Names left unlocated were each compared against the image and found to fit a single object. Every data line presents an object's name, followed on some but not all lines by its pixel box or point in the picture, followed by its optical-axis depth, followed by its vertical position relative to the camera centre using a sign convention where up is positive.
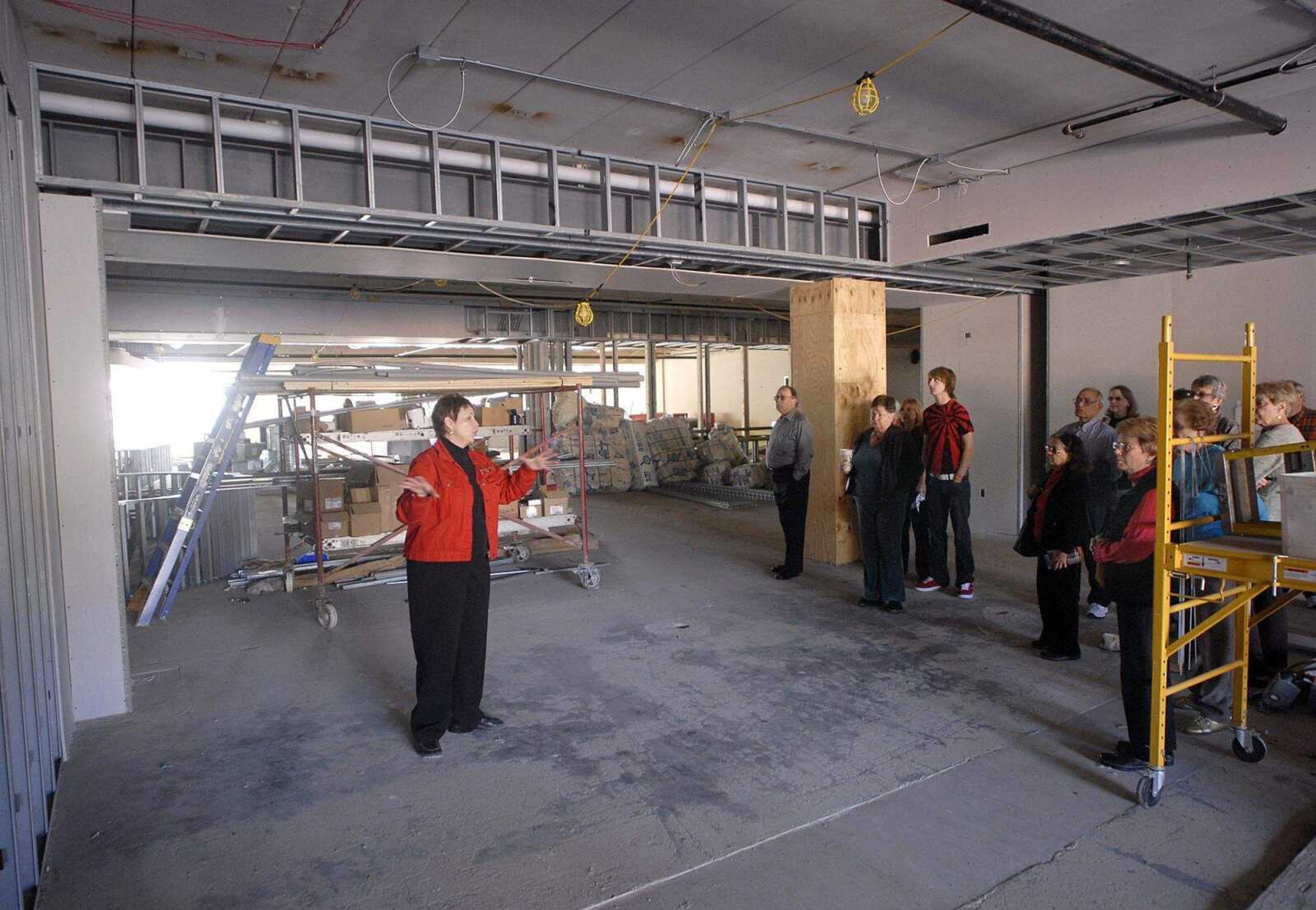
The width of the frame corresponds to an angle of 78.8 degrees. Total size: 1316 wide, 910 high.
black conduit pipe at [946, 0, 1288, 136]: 3.38 +1.63
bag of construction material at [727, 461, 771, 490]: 13.17 -1.17
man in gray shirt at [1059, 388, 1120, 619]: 5.45 -0.47
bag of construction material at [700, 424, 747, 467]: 13.82 -0.71
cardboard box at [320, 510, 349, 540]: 6.89 -0.91
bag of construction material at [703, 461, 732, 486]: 13.41 -1.11
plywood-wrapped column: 7.23 +0.25
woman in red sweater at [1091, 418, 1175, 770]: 3.13 -0.70
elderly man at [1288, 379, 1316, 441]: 4.87 -0.21
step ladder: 5.99 -0.67
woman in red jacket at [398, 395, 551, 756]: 3.56 -0.69
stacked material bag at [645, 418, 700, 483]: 13.83 -0.74
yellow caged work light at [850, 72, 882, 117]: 4.26 +1.62
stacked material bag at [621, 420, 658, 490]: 13.62 -0.88
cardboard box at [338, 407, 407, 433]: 7.77 -0.03
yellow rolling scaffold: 2.67 -0.59
